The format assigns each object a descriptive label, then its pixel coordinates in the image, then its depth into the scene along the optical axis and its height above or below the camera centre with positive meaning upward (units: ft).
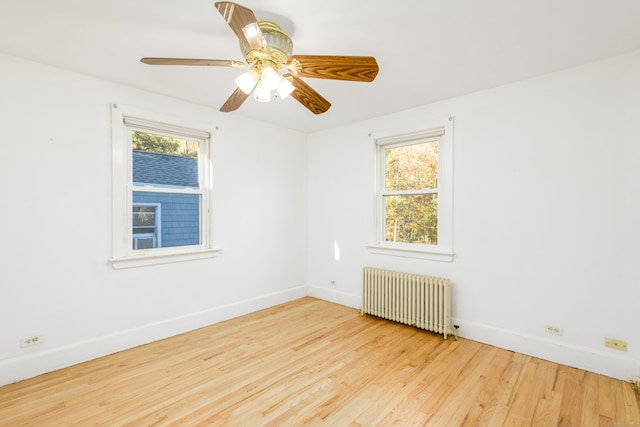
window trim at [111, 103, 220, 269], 9.05 +1.13
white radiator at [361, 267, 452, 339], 10.08 -3.09
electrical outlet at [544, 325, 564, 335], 8.30 -3.26
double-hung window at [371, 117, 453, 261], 10.49 +0.79
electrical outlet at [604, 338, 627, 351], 7.45 -3.29
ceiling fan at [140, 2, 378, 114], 5.62 +2.97
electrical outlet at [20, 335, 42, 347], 7.61 -3.26
